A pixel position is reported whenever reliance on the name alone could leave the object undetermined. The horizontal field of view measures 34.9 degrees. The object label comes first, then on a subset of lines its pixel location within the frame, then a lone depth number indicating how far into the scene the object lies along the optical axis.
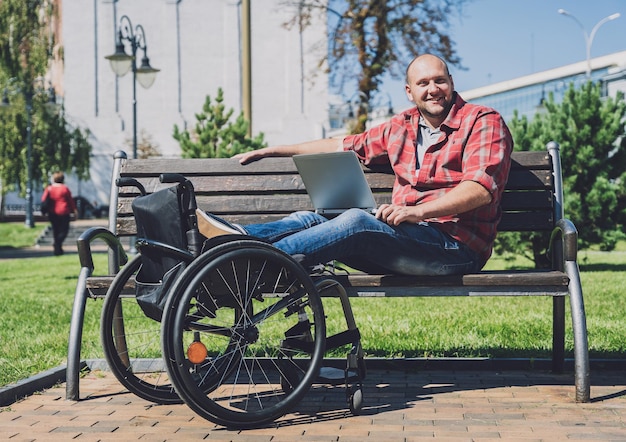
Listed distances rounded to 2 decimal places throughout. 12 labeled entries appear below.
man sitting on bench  4.45
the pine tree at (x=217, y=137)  16.77
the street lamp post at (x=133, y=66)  20.42
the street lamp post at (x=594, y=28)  50.17
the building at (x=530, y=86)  79.19
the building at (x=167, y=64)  55.38
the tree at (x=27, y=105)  42.41
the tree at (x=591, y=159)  16.11
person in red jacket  23.50
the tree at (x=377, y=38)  29.58
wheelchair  3.92
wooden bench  5.07
